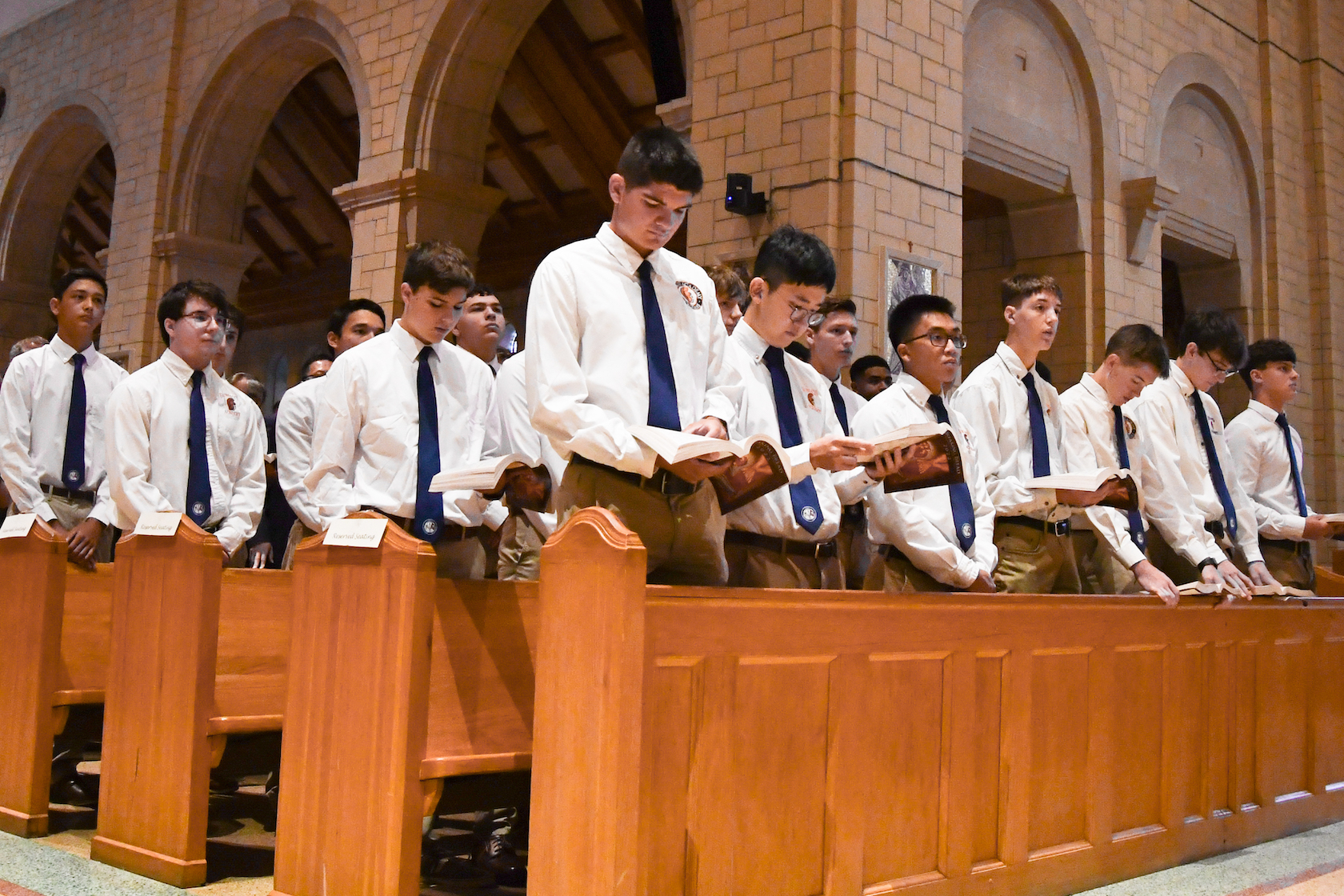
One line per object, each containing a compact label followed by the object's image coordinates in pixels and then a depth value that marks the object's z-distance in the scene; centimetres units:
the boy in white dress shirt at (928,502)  306
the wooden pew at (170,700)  277
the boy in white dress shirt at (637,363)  229
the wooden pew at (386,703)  227
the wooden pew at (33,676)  324
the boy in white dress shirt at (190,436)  368
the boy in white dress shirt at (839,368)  366
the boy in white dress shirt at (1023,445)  361
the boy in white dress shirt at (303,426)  390
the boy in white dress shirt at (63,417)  405
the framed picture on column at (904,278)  596
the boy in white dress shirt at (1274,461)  509
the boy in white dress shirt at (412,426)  315
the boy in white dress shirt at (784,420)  287
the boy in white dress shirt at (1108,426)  390
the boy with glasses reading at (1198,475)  400
